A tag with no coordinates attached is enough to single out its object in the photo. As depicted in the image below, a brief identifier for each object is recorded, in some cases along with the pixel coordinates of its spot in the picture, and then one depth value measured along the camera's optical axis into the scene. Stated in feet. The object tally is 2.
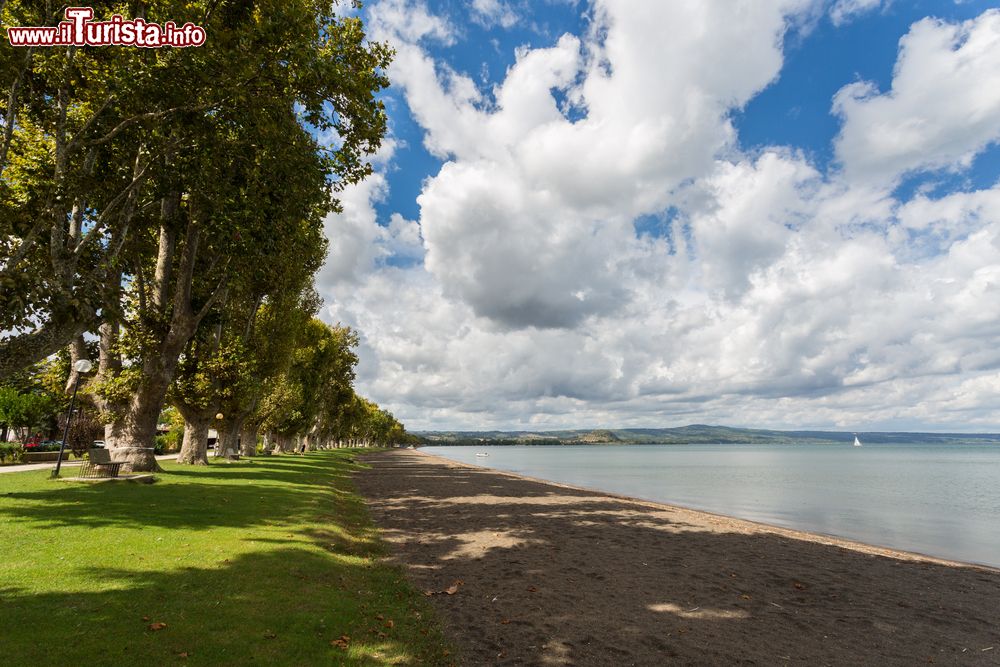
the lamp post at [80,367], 71.41
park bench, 67.77
